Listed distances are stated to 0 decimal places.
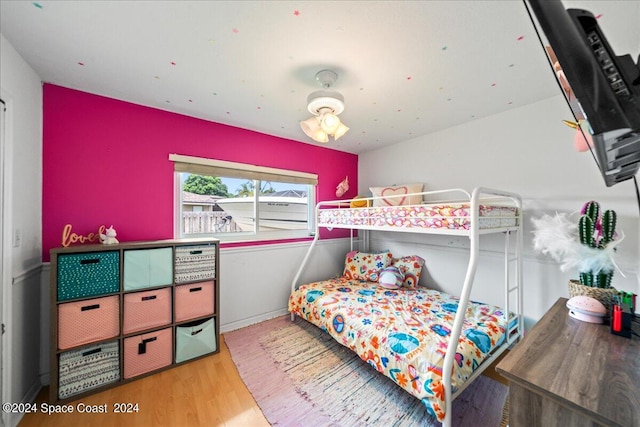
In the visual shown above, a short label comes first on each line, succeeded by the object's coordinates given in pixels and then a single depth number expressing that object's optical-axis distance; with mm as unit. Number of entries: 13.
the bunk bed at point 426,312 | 1441
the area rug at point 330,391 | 1493
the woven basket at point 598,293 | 1336
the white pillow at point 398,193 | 2848
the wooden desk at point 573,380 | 714
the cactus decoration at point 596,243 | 1435
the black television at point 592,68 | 363
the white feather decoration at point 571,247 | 1430
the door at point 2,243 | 1320
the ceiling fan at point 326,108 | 1605
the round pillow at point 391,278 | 2668
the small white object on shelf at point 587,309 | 1233
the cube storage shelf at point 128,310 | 1597
